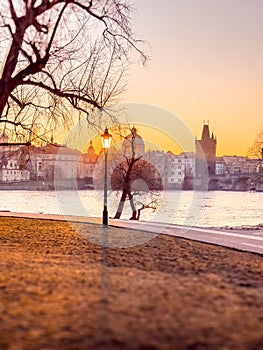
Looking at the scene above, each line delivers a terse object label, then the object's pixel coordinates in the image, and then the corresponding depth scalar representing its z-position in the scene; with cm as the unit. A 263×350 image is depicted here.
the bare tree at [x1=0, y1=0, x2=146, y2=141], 990
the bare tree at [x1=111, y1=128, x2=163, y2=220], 2669
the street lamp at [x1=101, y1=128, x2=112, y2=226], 1400
